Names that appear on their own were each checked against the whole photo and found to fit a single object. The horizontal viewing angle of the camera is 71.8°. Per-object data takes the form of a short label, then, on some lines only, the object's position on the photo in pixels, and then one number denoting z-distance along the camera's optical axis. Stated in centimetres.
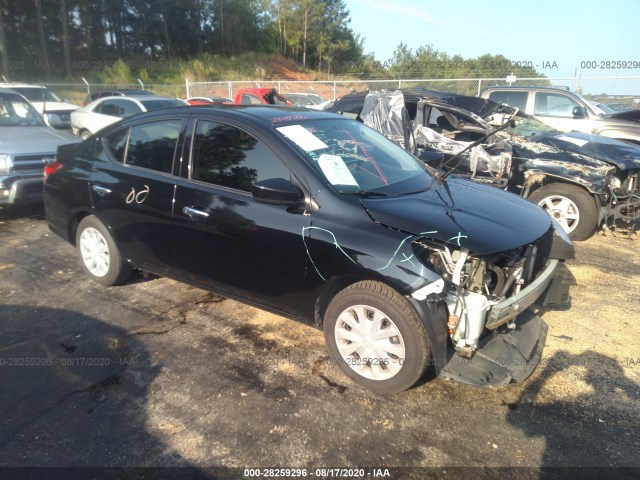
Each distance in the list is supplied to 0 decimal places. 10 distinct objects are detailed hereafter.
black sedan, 261
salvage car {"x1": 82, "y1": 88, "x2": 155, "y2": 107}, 1344
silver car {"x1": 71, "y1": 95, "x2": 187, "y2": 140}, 1085
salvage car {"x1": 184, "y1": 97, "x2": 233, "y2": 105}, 1694
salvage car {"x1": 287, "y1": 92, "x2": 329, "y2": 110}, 1978
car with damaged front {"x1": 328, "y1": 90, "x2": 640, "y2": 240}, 553
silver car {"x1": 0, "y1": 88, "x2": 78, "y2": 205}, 580
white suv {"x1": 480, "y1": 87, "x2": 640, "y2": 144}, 849
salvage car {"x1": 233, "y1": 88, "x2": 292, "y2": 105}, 1473
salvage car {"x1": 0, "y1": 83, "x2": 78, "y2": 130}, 1269
